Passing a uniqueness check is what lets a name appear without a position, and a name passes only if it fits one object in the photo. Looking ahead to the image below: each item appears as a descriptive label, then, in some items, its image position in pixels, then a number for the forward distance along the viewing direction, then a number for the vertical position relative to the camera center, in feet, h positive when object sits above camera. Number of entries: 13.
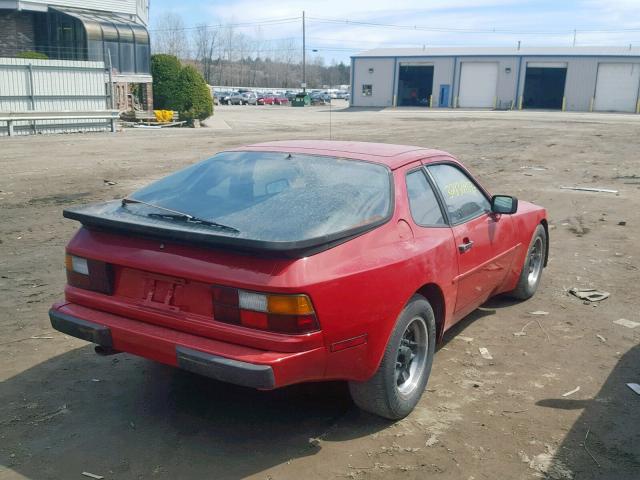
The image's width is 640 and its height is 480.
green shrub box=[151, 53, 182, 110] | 97.09 +1.15
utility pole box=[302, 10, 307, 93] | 268.00 +21.20
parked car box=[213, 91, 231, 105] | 223.86 -2.84
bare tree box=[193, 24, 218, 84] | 386.52 +21.28
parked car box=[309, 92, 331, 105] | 230.66 -2.53
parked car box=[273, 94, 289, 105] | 227.75 -3.31
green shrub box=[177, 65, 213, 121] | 95.45 -1.12
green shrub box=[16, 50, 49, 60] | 78.04 +3.53
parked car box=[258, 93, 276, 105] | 223.51 -3.34
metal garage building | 176.76 +5.77
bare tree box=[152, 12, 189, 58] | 358.84 +25.76
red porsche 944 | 10.05 -3.10
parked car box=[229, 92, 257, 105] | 219.82 -3.15
